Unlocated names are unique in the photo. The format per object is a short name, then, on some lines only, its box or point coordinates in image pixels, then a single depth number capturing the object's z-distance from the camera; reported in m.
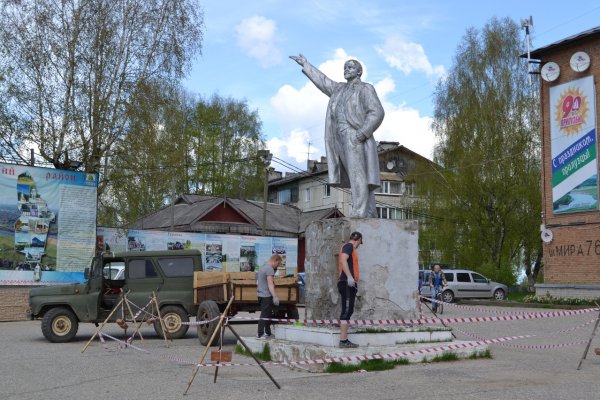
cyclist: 26.27
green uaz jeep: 16.80
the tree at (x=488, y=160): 42.12
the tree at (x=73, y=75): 25.70
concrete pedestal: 11.53
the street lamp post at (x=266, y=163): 35.31
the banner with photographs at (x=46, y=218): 23.52
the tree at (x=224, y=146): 57.09
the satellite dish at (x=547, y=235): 31.05
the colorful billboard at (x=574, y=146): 29.62
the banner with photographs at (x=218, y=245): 27.33
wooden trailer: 15.24
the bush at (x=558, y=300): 27.85
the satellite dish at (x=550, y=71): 31.12
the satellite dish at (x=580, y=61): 29.78
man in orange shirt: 10.68
